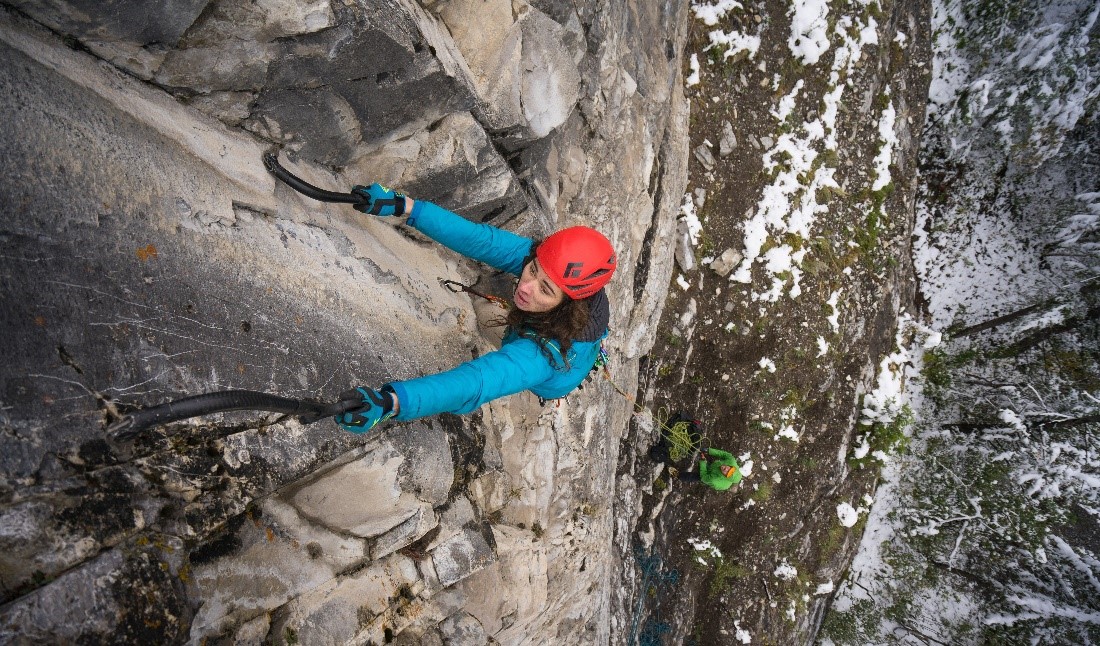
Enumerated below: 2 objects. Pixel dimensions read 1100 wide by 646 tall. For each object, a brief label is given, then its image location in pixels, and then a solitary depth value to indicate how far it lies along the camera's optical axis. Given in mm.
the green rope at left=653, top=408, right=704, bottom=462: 6855
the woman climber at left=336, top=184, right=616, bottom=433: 3314
